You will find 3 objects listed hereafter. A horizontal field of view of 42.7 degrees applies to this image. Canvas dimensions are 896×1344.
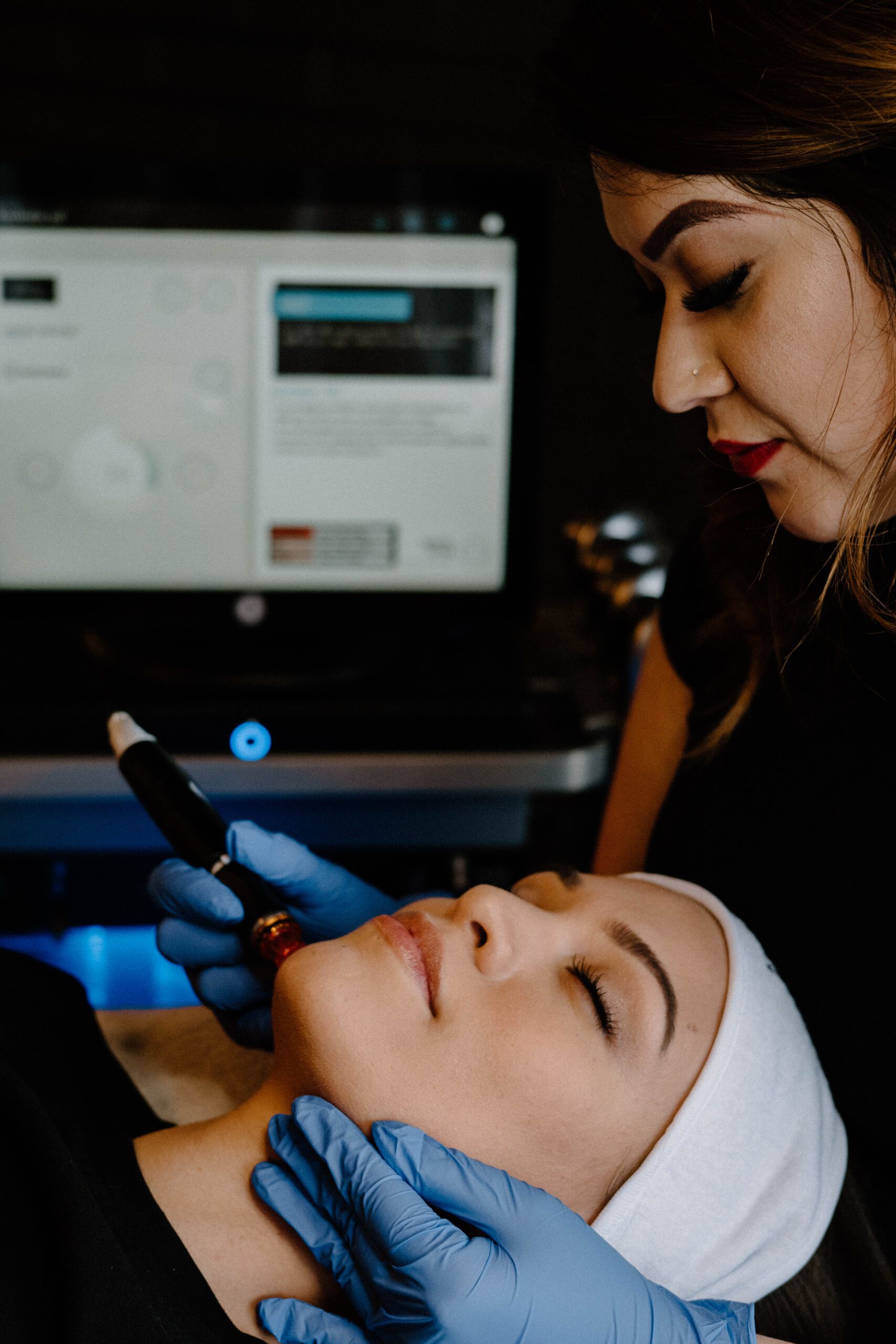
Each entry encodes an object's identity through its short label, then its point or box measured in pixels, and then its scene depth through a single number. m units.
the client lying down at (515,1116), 0.84
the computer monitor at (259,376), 1.50
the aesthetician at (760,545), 0.71
